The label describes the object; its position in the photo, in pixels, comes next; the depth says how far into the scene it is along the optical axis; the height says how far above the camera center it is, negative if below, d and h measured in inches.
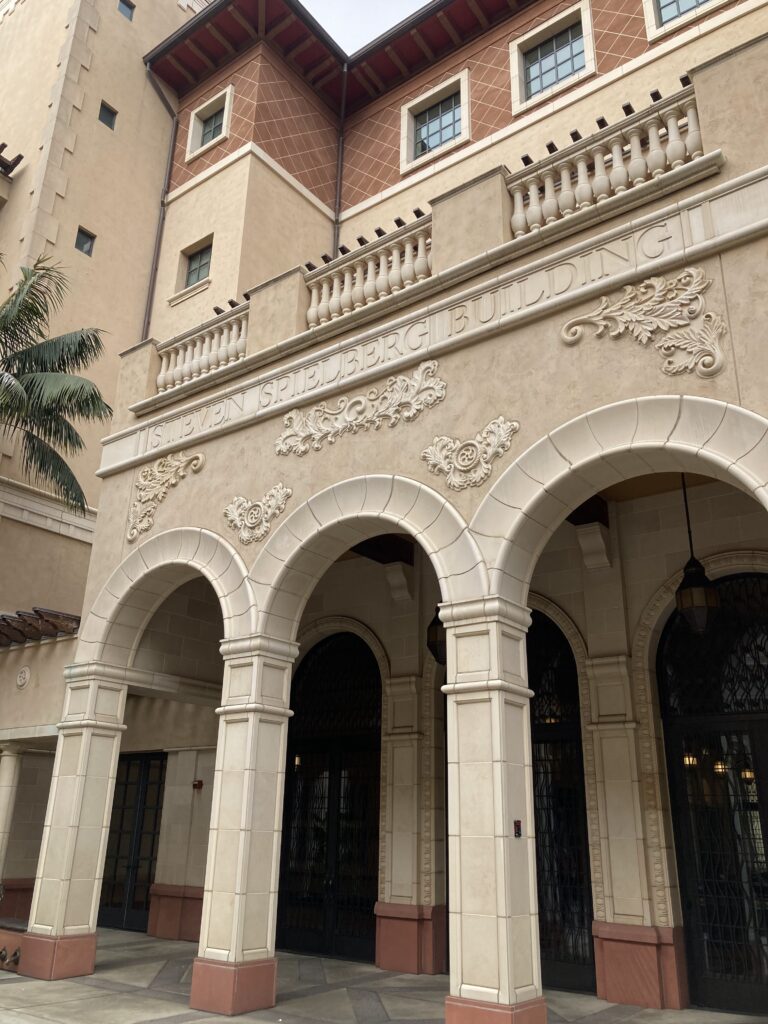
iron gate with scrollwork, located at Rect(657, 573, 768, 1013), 318.0 +24.2
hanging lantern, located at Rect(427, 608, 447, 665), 359.3 +83.1
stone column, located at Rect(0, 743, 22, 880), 479.8 +28.0
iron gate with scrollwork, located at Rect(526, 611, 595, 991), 353.7 +12.9
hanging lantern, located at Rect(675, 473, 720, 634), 315.6 +90.3
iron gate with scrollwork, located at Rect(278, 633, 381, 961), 427.2 +18.0
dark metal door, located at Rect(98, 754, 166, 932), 518.3 -3.5
